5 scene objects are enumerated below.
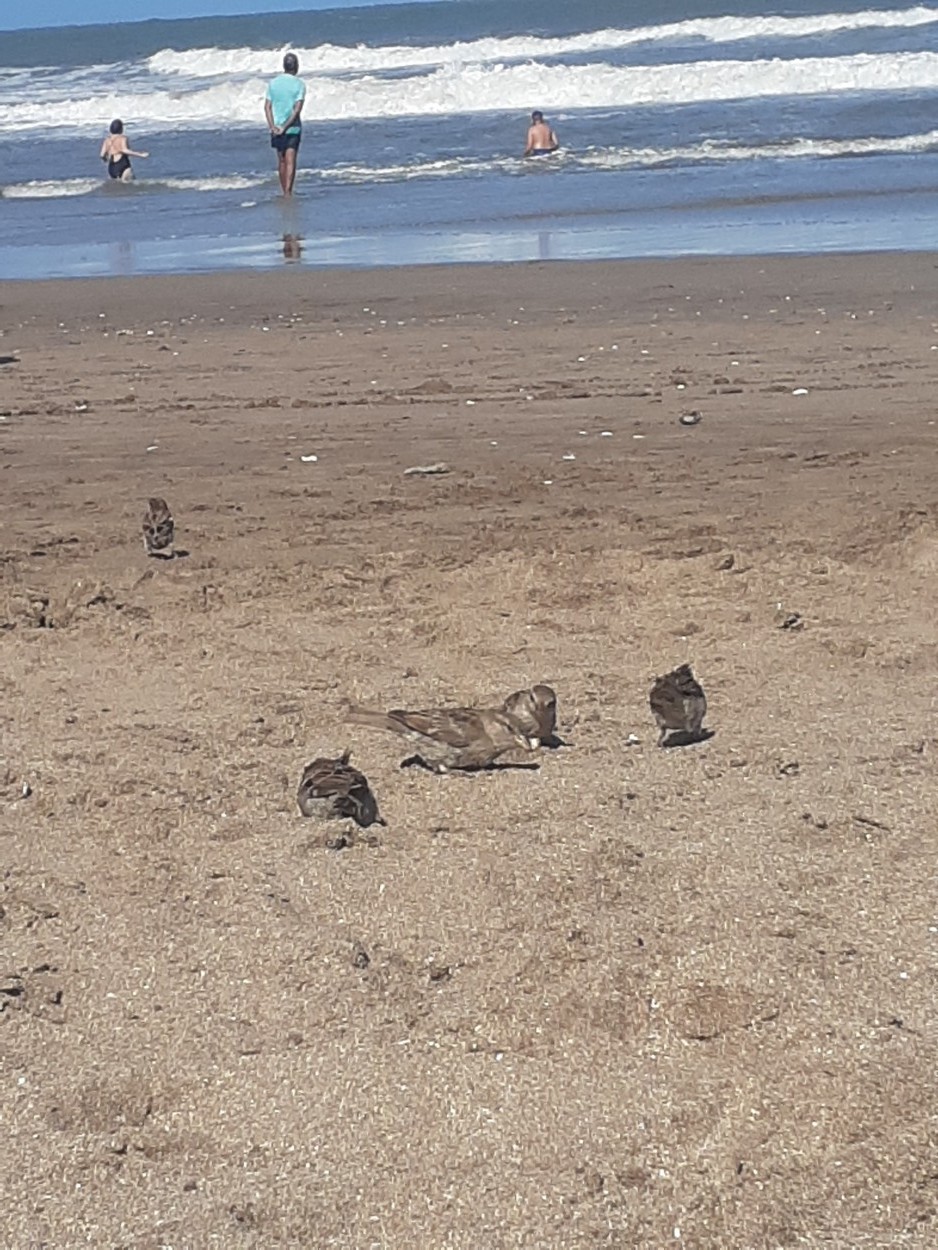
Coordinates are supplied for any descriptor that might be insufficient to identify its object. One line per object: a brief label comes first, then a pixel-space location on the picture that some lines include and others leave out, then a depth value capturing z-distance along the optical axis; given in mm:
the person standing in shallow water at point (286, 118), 22359
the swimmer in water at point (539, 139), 25094
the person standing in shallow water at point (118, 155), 24672
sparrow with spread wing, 5395
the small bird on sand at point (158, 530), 7602
